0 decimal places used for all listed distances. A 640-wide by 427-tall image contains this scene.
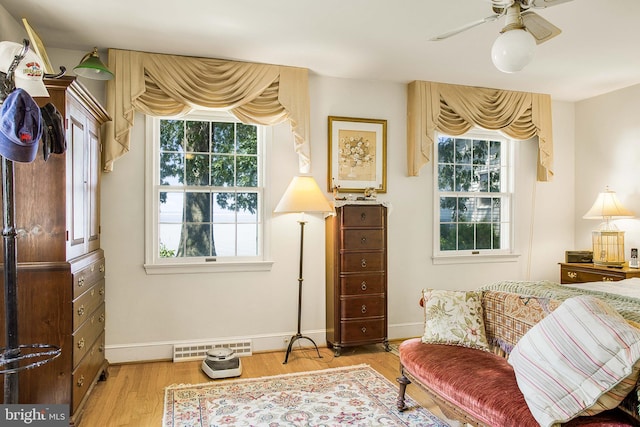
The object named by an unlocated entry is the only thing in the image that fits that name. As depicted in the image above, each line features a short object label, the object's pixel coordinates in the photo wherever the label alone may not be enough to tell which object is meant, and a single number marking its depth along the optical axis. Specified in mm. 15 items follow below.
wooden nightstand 4112
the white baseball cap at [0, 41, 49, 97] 2088
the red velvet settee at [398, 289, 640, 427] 1760
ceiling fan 2055
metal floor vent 3773
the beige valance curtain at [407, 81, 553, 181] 4395
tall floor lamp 3730
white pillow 1739
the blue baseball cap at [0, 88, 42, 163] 1911
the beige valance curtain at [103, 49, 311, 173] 3545
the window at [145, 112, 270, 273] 3844
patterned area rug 2668
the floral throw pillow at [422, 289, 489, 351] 2672
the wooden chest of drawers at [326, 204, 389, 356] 3908
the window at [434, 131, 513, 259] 4734
